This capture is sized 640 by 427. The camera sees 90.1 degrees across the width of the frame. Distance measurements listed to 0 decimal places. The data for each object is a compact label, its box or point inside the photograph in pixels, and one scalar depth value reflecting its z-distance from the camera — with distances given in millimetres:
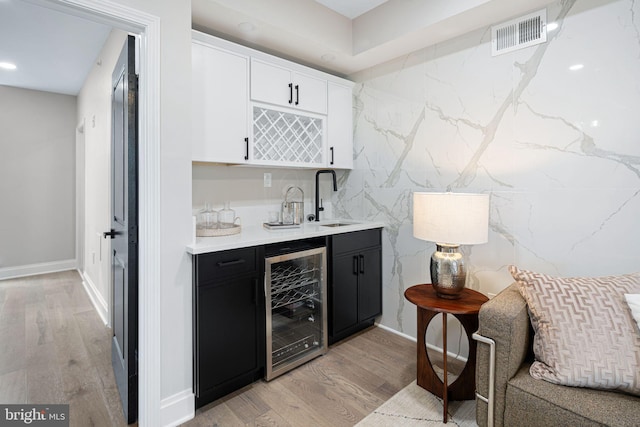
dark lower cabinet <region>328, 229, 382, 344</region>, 2543
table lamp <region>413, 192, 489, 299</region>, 1782
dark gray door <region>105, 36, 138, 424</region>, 1716
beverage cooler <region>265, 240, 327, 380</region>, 2141
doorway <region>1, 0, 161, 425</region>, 1651
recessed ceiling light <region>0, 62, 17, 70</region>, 3529
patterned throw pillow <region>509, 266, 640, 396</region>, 1265
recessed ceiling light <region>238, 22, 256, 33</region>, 2170
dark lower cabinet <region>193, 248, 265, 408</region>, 1790
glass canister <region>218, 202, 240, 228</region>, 2446
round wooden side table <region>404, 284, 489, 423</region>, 1755
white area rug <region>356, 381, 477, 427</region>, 1740
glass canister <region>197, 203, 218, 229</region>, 2355
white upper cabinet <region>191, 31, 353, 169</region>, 2082
